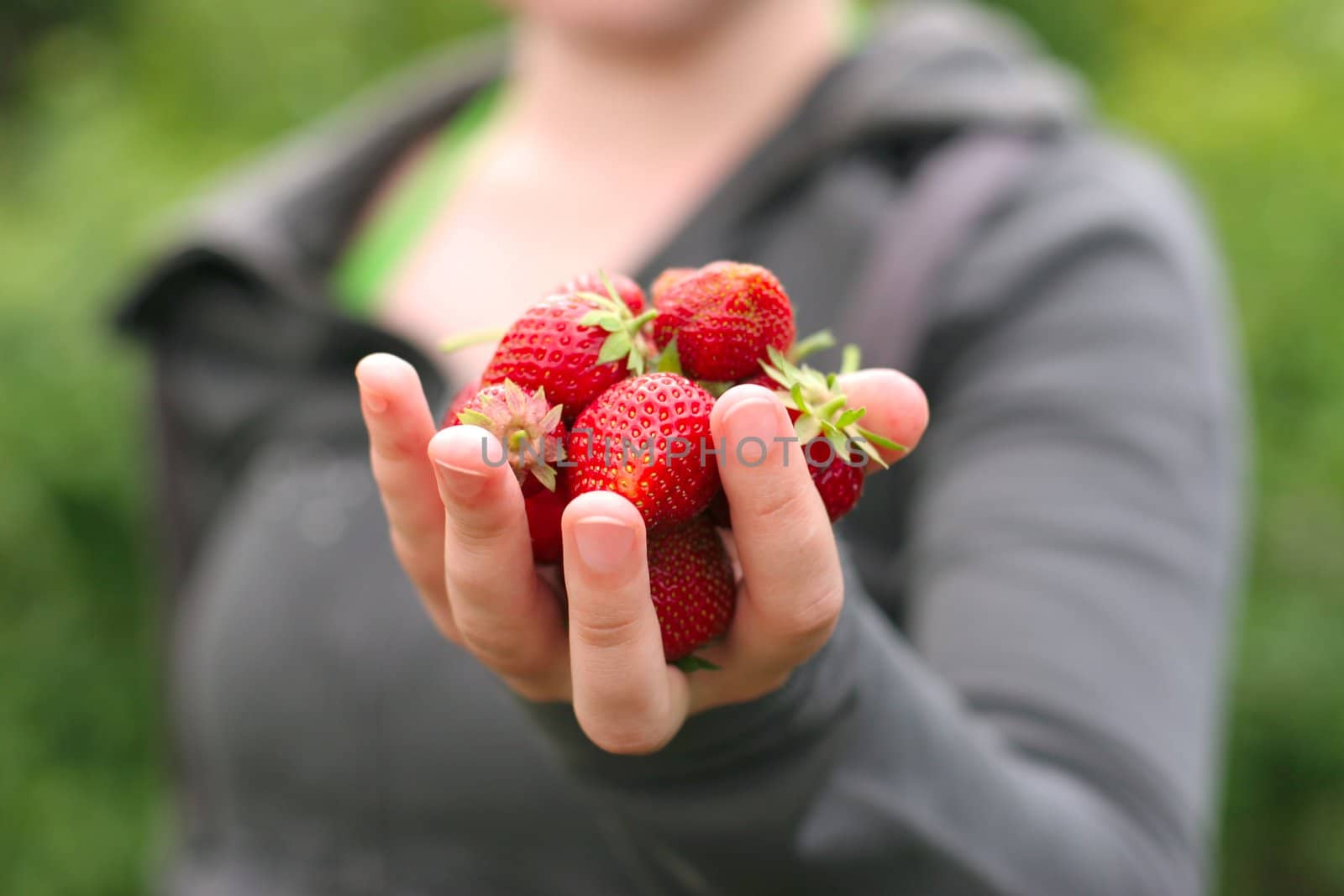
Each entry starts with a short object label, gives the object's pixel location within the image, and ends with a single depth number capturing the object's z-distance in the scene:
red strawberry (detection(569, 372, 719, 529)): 0.48
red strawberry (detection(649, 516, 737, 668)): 0.49
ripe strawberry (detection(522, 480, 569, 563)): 0.50
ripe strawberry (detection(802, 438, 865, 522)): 0.50
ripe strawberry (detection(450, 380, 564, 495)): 0.49
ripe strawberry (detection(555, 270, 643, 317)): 0.53
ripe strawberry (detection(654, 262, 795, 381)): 0.51
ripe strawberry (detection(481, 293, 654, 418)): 0.50
